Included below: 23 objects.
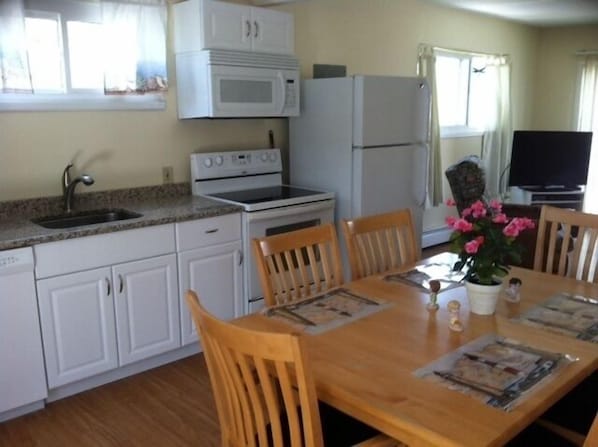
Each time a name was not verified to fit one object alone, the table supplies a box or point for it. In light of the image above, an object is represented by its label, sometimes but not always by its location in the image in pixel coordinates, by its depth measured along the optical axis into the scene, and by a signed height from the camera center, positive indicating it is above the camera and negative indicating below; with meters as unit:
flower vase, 1.76 -0.56
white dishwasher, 2.41 -0.95
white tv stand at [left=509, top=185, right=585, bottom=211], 5.98 -0.80
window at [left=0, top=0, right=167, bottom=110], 2.85 +0.37
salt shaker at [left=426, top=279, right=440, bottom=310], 1.83 -0.57
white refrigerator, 3.73 -0.13
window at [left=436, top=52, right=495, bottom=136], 5.76 +0.30
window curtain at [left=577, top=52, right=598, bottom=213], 6.50 +0.13
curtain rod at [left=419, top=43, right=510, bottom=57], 5.28 +0.72
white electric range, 3.30 -0.46
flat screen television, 6.04 -0.40
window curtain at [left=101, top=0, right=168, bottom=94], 3.14 +0.45
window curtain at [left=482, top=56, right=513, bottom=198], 6.20 -0.04
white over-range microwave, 3.28 +0.24
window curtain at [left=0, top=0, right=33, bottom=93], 2.74 +0.38
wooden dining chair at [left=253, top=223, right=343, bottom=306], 2.02 -0.53
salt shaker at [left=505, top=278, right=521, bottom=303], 1.92 -0.59
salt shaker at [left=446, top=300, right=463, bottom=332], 1.67 -0.60
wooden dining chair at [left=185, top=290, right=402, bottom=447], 1.17 -0.60
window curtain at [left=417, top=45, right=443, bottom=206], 5.22 -0.10
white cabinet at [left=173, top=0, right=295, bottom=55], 3.23 +0.58
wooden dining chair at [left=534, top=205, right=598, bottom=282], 2.34 -0.53
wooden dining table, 1.19 -0.63
